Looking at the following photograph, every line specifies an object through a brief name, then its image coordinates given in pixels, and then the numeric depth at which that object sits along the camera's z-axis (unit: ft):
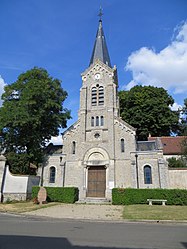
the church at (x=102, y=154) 75.46
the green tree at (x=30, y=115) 73.31
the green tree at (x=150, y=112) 121.49
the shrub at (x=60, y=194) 67.46
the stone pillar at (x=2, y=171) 63.52
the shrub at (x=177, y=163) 81.89
